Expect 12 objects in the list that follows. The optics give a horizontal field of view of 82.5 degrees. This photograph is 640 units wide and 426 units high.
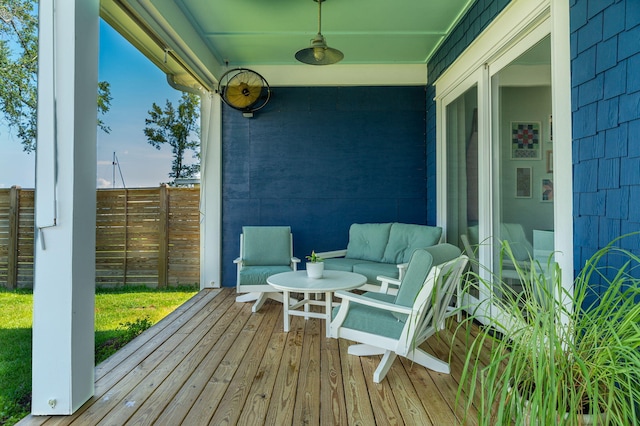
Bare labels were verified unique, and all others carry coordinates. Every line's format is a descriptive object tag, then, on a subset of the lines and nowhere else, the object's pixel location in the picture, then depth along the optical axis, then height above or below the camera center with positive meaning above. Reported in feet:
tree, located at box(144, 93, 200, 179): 14.19 +3.49
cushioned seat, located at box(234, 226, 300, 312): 13.75 -1.50
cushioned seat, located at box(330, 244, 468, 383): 7.00 -2.11
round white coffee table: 9.96 -1.99
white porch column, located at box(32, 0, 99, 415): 6.31 -0.02
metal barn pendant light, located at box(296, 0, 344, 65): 11.40 +5.12
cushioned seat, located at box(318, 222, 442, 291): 13.13 -1.36
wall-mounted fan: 15.58 +5.43
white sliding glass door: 8.27 +1.99
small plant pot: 11.03 -1.66
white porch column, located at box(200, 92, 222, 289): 16.38 +0.88
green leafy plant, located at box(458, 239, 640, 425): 3.23 -1.47
